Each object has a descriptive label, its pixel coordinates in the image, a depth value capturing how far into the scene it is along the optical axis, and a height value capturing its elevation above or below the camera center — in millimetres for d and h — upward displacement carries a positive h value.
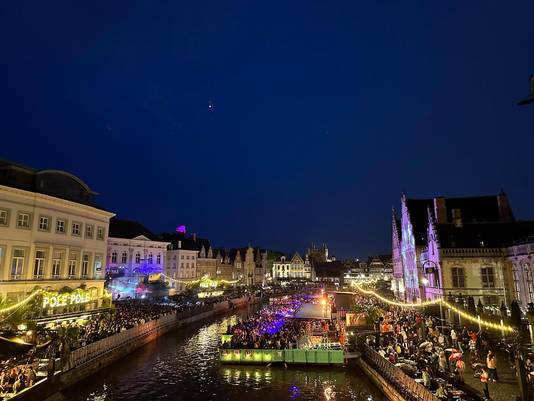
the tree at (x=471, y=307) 29427 -3154
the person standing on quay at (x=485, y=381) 17041 -5426
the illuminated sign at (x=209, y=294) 79362 -5341
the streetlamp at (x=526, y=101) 13123 +6065
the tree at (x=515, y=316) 21764 -2914
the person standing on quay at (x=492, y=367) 19625 -5334
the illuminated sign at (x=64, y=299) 33688 -2732
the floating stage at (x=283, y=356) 31672 -7605
